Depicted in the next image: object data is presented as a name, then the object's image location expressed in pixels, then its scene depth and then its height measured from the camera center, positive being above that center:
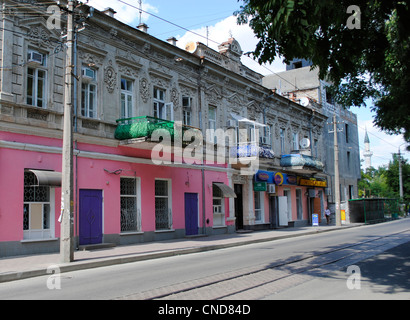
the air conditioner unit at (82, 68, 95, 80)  15.96 +5.17
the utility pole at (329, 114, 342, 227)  29.05 -0.13
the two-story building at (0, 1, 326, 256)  13.60 +2.61
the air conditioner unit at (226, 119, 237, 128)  24.11 +4.53
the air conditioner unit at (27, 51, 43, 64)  13.93 +5.13
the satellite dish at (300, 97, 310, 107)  35.88 +8.54
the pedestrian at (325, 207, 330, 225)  32.50 -1.65
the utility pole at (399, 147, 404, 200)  54.29 +2.39
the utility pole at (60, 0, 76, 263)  11.34 +0.94
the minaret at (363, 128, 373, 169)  109.25 +10.86
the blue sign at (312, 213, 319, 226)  30.00 -1.84
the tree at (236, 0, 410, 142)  6.61 +3.17
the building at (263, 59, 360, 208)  38.31 +7.55
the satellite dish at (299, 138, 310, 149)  32.44 +4.31
